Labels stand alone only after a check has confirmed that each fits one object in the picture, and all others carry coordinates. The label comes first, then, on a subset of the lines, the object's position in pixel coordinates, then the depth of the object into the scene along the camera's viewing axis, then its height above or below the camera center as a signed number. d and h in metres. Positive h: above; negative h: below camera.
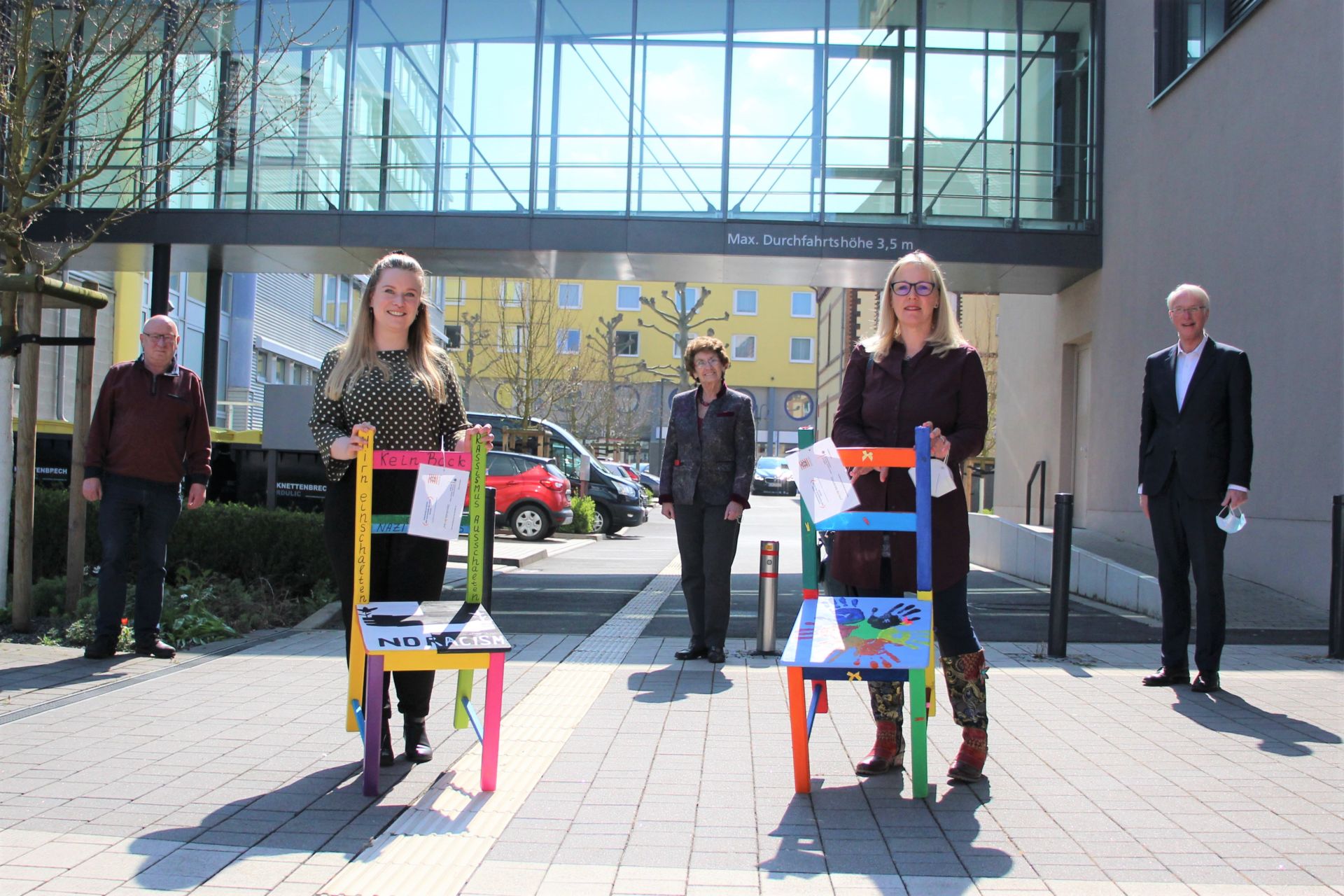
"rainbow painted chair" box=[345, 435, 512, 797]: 3.98 -0.57
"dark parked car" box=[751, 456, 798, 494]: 52.82 -0.15
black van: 24.11 +0.09
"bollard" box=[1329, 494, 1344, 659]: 7.44 -0.58
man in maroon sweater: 6.68 -0.07
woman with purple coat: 4.34 +0.10
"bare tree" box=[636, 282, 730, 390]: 30.36 +4.13
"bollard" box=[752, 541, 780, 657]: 7.49 -0.77
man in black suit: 6.30 +0.10
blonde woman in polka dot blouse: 4.51 +0.16
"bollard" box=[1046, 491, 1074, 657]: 7.33 -0.58
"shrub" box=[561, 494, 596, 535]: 23.44 -0.89
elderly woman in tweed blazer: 7.26 -0.07
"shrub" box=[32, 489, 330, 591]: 9.37 -0.65
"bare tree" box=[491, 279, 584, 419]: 31.58 +3.25
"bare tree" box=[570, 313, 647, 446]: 42.09 +2.56
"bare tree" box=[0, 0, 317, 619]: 7.61 +2.60
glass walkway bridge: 15.82 +4.61
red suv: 20.69 -0.49
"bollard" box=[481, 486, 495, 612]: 8.16 -0.59
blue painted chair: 3.91 -0.53
